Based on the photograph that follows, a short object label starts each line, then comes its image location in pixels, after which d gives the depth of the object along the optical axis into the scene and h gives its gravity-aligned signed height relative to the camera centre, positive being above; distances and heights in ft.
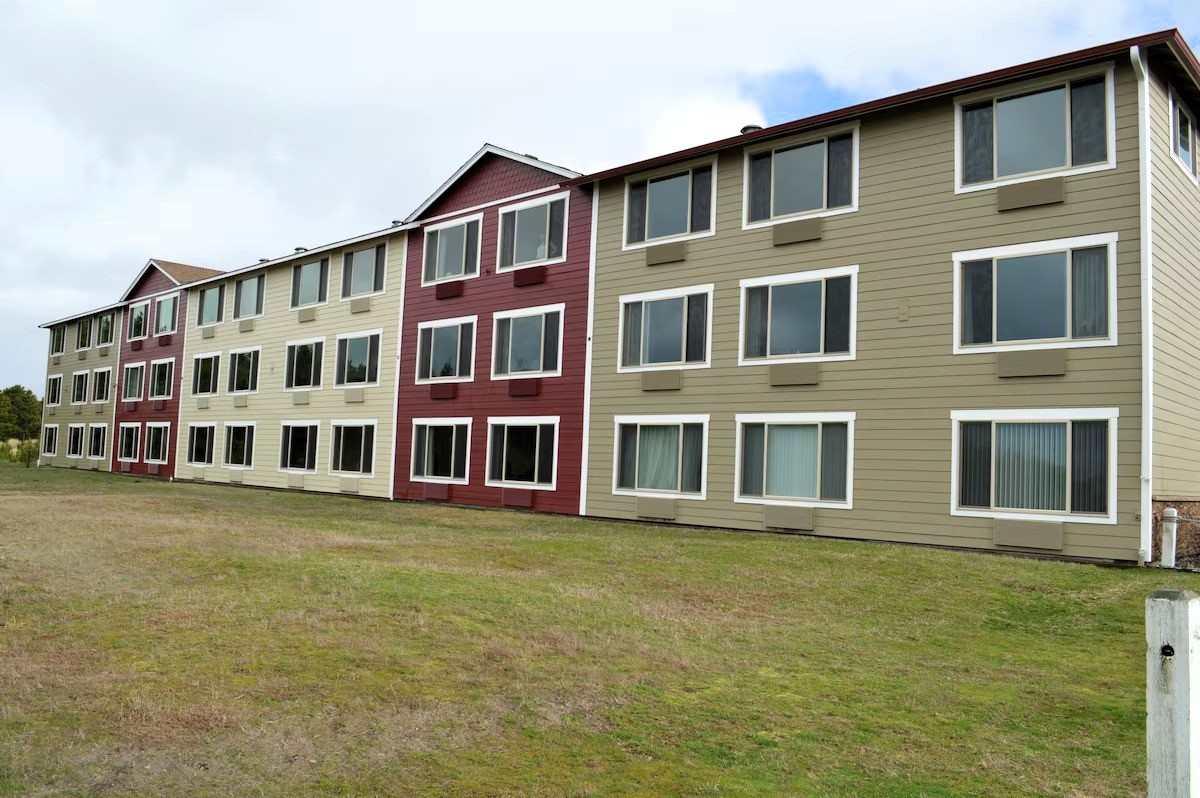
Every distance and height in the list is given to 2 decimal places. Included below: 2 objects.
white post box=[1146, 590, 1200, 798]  9.80 -2.20
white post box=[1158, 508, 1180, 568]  47.50 -2.51
